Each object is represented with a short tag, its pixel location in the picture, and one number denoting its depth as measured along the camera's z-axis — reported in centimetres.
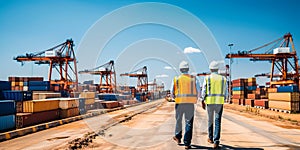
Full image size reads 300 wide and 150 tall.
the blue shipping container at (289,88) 2275
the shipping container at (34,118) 1296
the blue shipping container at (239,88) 4032
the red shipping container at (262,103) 2898
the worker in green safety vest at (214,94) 648
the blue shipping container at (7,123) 1130
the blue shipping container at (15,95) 1459
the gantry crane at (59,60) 4203
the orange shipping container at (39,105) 1434
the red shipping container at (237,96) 4014
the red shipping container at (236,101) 4042
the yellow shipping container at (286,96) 2236
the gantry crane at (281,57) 3925
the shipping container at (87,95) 2459
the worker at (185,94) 644
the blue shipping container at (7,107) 1150
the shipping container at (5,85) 1526
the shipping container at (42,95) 2270
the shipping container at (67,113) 1742
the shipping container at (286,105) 2228
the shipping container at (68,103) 1750
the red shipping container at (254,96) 3588
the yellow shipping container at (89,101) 2517
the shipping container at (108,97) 3603
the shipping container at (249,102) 3392
